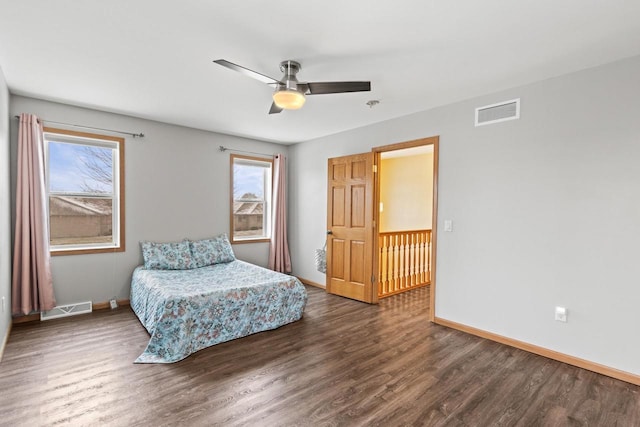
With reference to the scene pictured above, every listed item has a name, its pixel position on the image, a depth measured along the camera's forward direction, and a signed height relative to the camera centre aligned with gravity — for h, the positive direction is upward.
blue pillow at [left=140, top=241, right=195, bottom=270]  4.04 -0.70
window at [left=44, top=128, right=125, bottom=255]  3.74 +0.16
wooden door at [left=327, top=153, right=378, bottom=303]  4.37 -0.32
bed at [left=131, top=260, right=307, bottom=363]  2.72 -1.02
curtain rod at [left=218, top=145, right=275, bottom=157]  4.94 +0.91
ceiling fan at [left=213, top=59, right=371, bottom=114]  2.34 +0.92
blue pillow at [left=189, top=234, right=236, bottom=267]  4.43 -0.69
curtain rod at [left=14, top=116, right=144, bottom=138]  3.59 +0.95
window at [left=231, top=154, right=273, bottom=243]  5.23 +0.11
